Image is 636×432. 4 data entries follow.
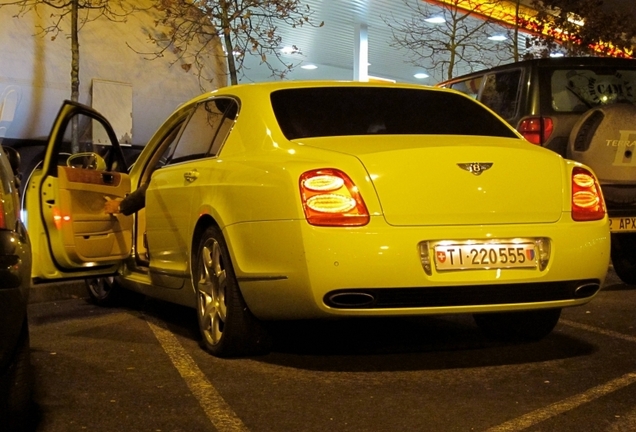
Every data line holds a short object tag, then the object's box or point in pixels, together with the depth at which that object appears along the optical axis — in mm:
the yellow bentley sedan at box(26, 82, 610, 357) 4238
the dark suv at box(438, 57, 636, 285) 6754
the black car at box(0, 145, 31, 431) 3254
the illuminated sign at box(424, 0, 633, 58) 16328
